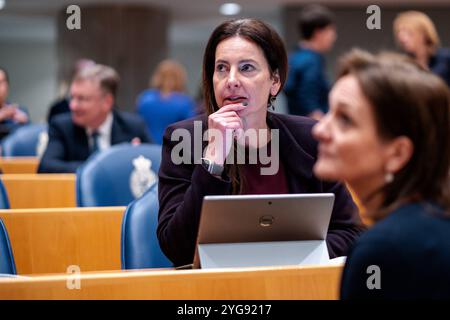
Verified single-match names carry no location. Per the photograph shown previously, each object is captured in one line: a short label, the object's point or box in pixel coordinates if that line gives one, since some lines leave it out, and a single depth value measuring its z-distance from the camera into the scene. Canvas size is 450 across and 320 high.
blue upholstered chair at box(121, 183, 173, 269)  4.57
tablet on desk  3.46
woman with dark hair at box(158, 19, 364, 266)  4.34
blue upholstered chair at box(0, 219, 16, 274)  4.08
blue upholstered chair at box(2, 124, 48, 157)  10.77
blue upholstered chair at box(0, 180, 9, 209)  5.83
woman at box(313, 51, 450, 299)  2.37
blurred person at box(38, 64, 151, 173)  8.55
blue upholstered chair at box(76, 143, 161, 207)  6.39
